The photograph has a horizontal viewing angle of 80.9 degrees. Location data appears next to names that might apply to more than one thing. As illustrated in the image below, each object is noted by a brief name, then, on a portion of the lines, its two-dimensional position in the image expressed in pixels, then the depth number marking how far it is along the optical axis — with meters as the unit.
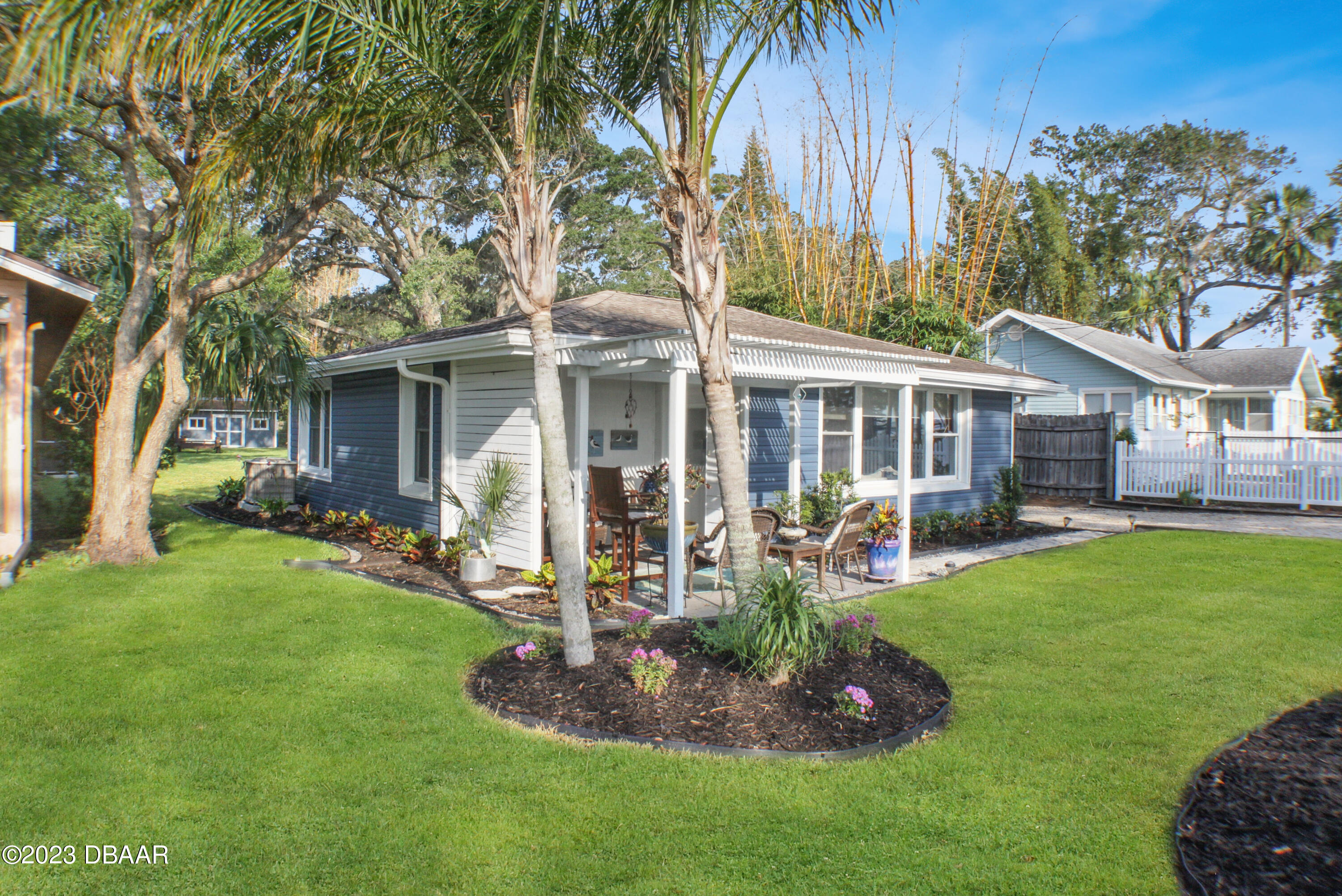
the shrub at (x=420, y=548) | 9.21
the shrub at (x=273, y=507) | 13.09
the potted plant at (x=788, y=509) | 9.93
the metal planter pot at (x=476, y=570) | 8.11
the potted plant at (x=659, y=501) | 8.35
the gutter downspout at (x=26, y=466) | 7.41
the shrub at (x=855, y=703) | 4.30
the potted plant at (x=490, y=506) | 8.14
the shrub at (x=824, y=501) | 10.47
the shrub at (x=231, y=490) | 14.70
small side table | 7.48
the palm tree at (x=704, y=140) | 5.07
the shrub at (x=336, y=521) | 11.57
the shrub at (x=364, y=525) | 10.88
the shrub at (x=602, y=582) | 6.94
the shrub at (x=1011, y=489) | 13.16
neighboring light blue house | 21.02
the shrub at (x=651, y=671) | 4.59
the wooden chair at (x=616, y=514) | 7.48
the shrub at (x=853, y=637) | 5.21
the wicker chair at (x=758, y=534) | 7.34
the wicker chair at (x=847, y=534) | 7.88
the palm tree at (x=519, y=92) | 4.89
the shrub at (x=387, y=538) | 9.99
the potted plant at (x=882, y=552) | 8.41
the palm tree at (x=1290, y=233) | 32.94
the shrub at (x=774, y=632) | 4.66
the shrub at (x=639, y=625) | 5.42
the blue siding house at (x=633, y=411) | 7.77
